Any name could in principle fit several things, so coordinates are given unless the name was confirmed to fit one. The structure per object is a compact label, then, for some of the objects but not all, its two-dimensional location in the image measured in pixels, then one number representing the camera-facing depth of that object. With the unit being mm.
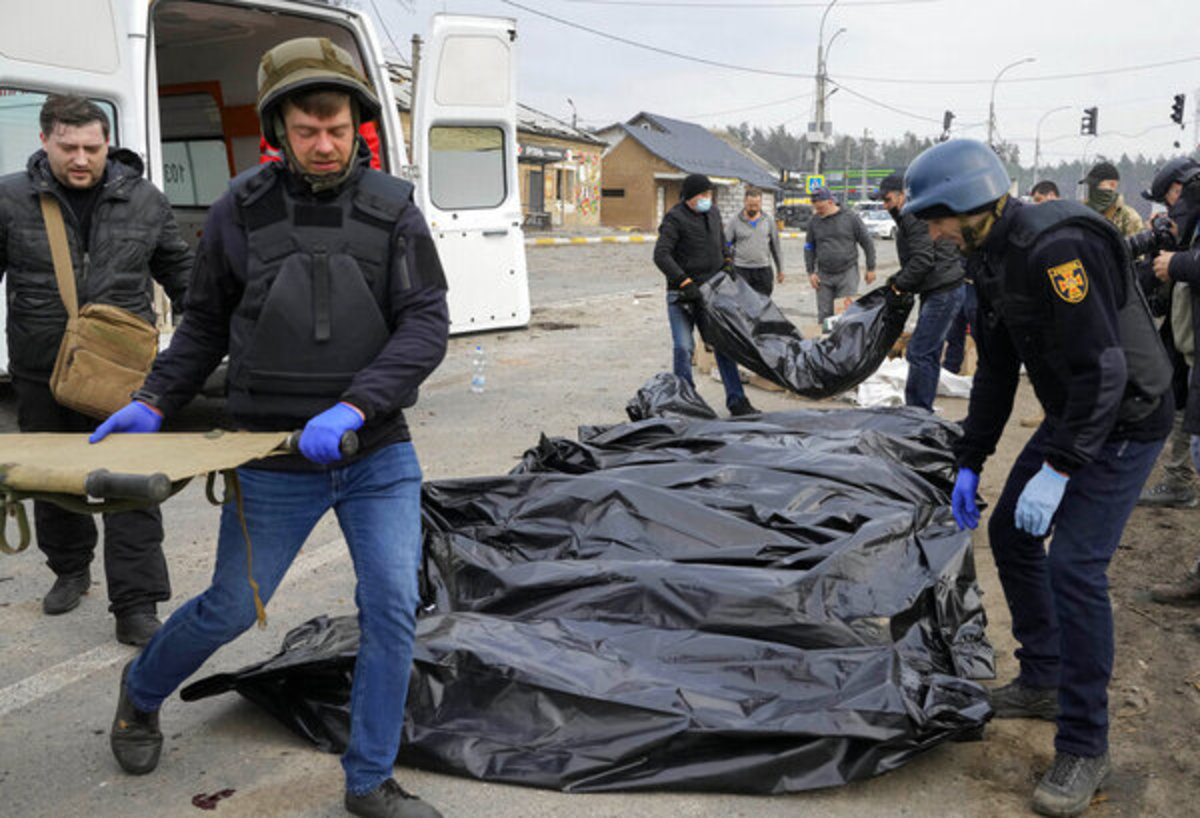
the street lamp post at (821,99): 38012
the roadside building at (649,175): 53812
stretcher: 2154
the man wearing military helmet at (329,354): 2459
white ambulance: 5879
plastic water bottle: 8844
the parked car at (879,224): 45628
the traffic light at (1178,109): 34562
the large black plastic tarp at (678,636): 2812
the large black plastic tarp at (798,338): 7160
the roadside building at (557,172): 38356
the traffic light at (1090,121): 40031
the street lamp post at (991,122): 55125
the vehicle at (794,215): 50809
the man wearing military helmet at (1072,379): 2654
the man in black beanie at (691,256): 7730
